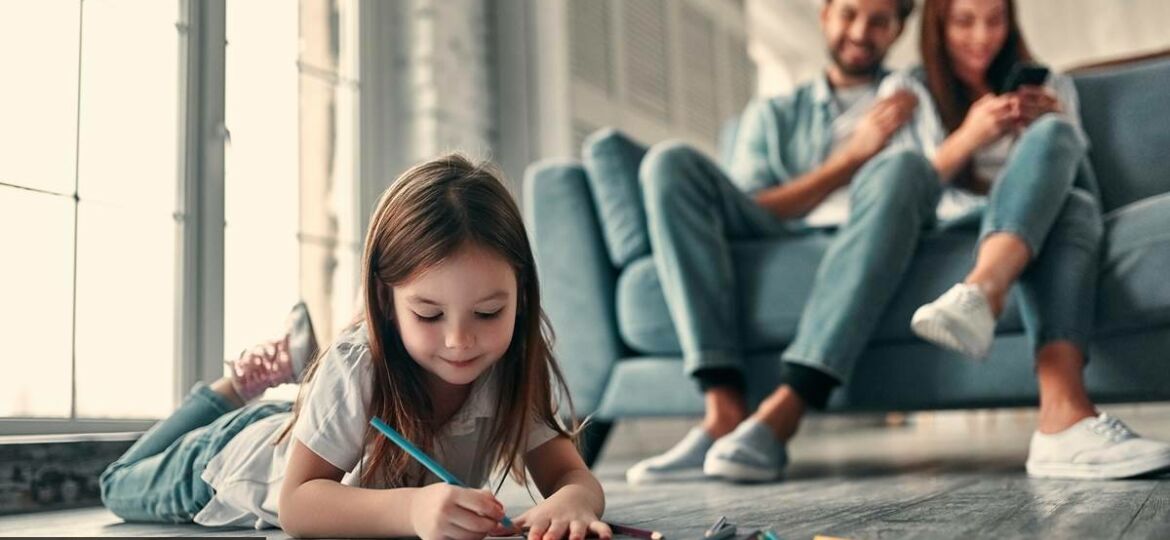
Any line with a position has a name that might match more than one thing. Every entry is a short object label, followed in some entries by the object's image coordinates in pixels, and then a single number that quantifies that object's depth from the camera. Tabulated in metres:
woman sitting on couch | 1.59
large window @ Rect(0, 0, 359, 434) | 1.96
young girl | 1.04
